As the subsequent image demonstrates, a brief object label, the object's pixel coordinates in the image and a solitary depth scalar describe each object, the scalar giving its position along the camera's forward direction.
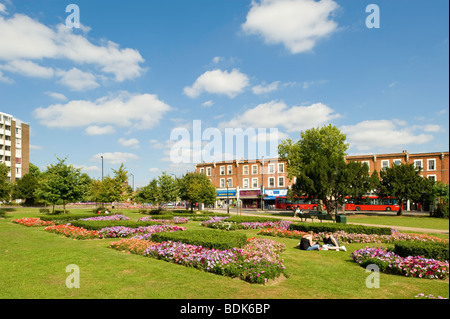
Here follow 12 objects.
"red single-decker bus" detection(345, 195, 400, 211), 50.58
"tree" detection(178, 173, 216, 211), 37.28
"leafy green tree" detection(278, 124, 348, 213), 36.25
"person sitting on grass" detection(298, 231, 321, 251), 12.94
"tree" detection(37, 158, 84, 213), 28.12
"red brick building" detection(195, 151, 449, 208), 53.38
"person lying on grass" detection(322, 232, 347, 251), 12.99
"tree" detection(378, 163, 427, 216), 40.19
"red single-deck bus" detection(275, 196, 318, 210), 51.78
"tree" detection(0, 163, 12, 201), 31.23
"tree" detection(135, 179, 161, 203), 38.00
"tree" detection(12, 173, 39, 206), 51.41
